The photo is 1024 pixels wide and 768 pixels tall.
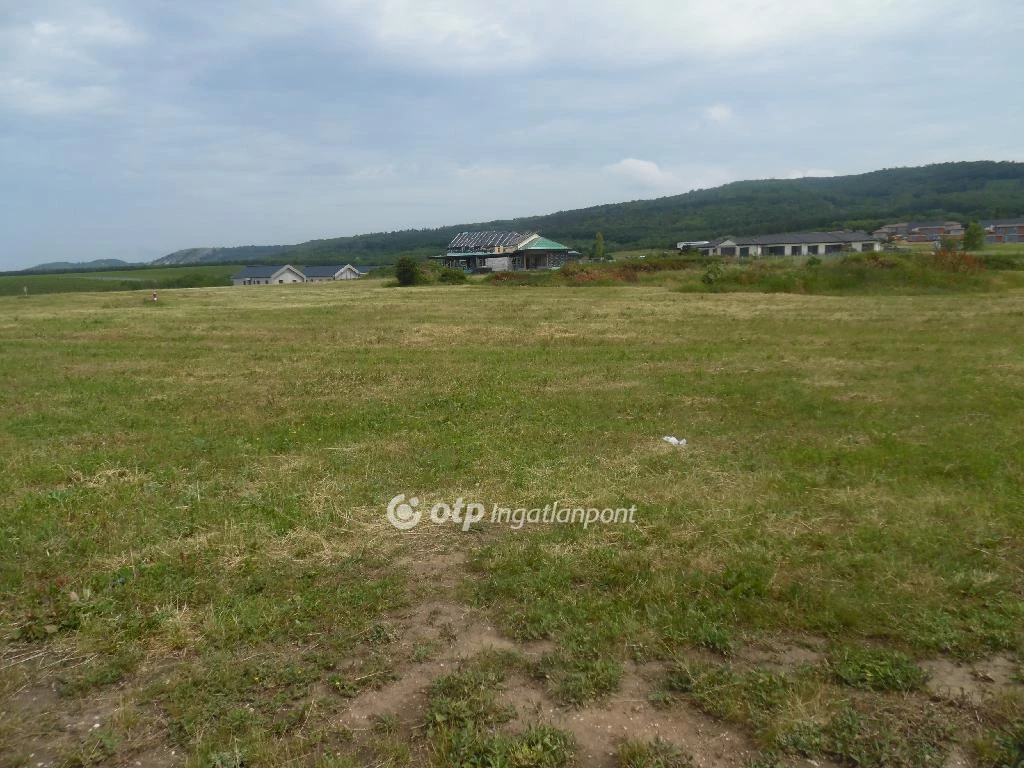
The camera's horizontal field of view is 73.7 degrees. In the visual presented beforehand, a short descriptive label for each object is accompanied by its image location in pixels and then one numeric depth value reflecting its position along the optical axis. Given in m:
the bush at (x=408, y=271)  50.50
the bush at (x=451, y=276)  51.82
